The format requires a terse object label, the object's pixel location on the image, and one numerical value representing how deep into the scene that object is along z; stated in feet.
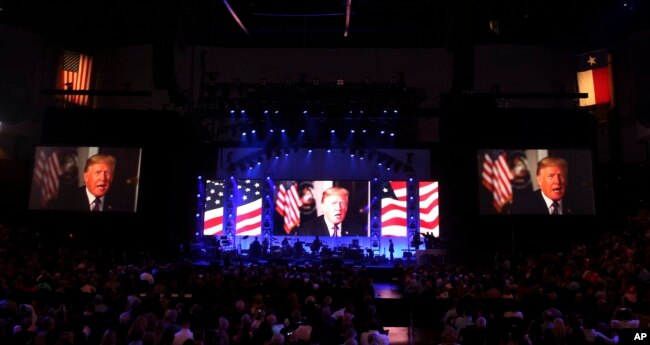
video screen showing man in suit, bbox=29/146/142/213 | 59.93
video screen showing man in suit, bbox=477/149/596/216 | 58.75
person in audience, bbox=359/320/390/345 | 22.41
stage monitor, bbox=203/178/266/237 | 68.49
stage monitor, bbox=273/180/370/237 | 68.54
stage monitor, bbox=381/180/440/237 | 67.77
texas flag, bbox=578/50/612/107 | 66.85
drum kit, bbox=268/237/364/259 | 64.34
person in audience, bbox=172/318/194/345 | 22.67
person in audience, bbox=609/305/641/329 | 24.97
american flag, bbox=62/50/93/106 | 69.92
